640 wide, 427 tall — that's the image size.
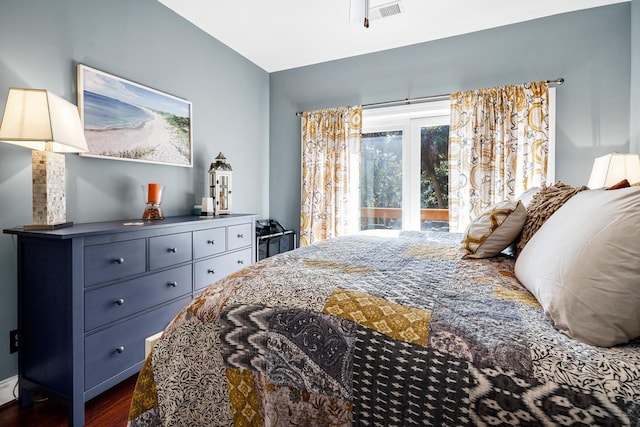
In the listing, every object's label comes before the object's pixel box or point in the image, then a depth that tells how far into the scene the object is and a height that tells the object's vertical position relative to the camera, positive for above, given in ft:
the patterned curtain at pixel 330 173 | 11.34 +1.35
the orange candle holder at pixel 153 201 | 7.30 +0.16
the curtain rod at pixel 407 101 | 10.11 +3.70
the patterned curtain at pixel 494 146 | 8.80 +1.91
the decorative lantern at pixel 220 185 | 9.26 +0.71
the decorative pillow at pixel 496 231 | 4.58 -0.34
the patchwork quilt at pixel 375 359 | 1.84 -1.08
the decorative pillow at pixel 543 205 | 4.14 +0.05
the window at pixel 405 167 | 10.54 +1.49
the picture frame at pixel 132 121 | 6.58 +2.13
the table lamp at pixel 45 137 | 4.60 +1.09
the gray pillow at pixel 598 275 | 2.07 -0.49
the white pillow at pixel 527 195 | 5.72 +0.26
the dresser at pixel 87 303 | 4.79 -1.66
